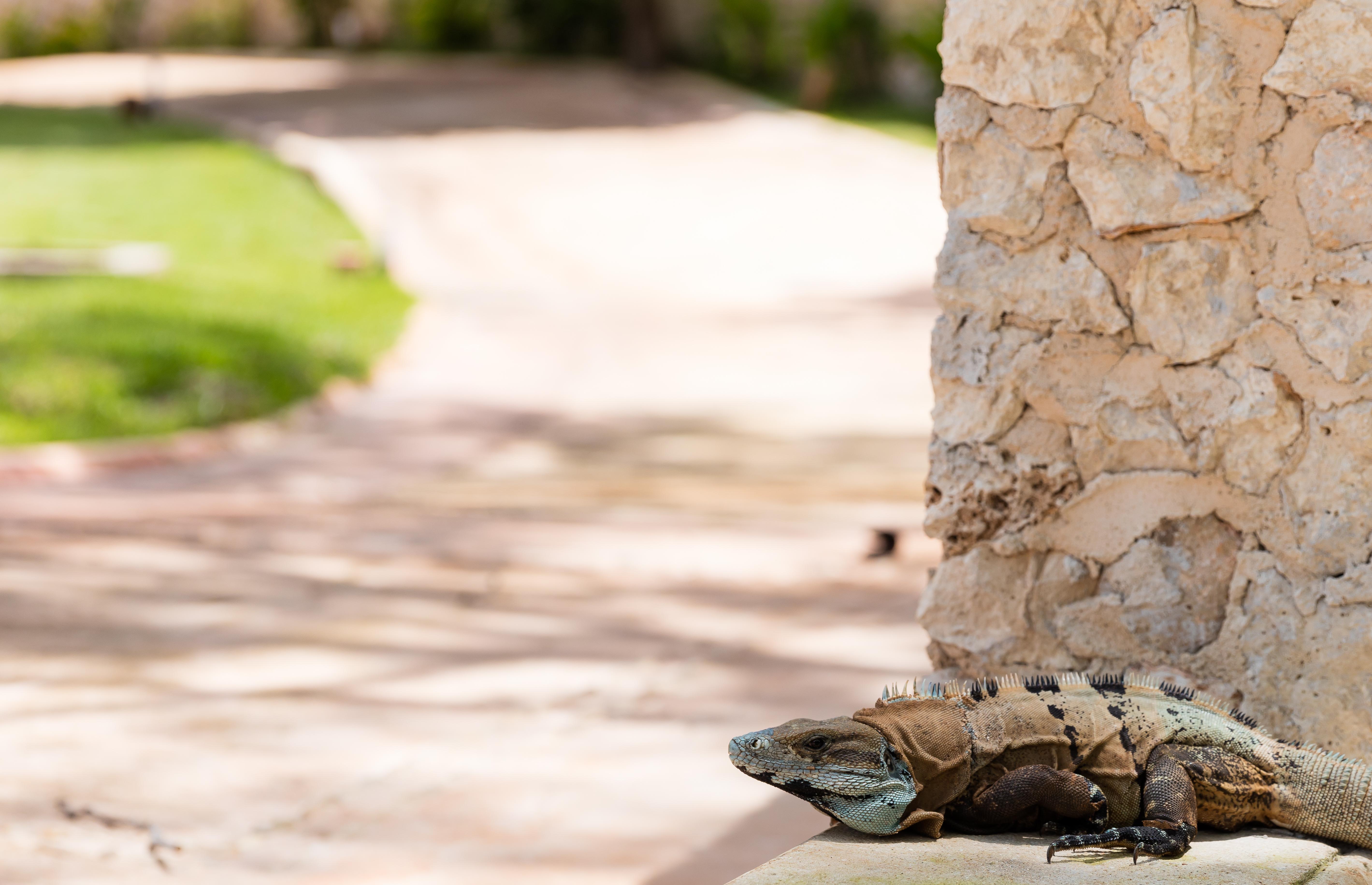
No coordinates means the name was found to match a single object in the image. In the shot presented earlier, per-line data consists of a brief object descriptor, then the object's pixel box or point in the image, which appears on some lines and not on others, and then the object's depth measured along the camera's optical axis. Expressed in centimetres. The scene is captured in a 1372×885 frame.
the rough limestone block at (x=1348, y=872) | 496
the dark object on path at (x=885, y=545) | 1193
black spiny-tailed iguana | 523
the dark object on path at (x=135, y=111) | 4481
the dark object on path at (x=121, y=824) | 663
